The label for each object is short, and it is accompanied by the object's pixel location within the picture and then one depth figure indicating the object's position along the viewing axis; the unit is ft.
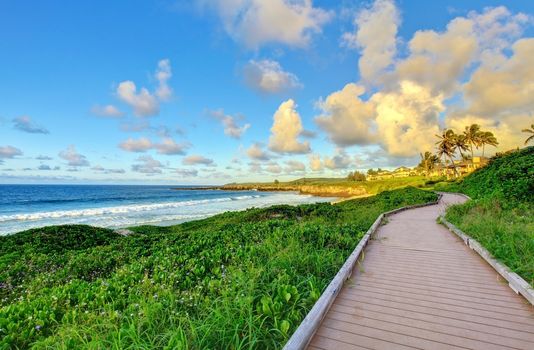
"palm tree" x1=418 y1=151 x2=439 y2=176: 231.50
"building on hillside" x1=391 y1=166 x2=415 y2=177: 394.69
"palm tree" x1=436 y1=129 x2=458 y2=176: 177.37
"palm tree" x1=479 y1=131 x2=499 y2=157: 166.45
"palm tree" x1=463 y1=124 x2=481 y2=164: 170.03
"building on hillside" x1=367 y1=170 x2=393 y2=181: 377.54
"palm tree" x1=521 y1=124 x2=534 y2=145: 121.08
